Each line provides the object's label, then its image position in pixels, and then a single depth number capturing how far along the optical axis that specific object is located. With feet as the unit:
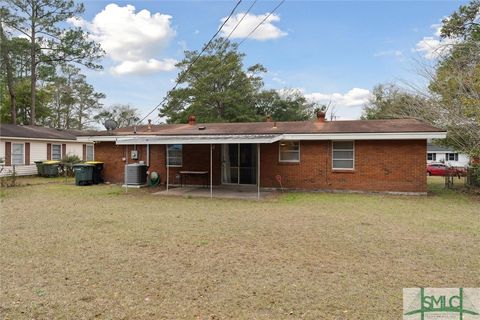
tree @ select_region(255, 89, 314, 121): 123.85
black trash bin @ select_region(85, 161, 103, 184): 56.49
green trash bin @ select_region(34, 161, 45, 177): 70.64
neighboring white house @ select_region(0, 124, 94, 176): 67.31
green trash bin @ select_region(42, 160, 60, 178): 70.13
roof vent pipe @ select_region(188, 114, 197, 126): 65.10
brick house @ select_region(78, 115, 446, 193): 43.57
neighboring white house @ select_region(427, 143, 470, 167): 123.18
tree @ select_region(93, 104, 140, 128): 170.19
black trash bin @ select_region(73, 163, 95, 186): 54.44
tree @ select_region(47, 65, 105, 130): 143.95
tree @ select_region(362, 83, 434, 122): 62.34
